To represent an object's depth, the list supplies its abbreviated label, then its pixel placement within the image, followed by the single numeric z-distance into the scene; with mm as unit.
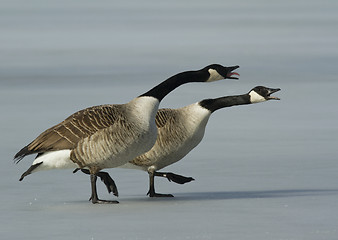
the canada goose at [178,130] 19109
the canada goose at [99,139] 17906
